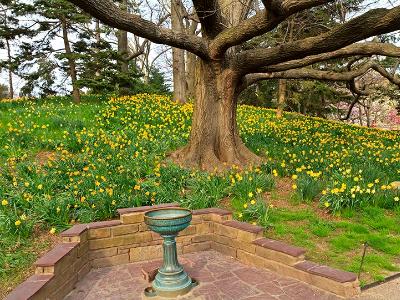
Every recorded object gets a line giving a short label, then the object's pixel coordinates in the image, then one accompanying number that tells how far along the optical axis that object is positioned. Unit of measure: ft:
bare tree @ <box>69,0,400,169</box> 19.12
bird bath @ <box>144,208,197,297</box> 13.35
